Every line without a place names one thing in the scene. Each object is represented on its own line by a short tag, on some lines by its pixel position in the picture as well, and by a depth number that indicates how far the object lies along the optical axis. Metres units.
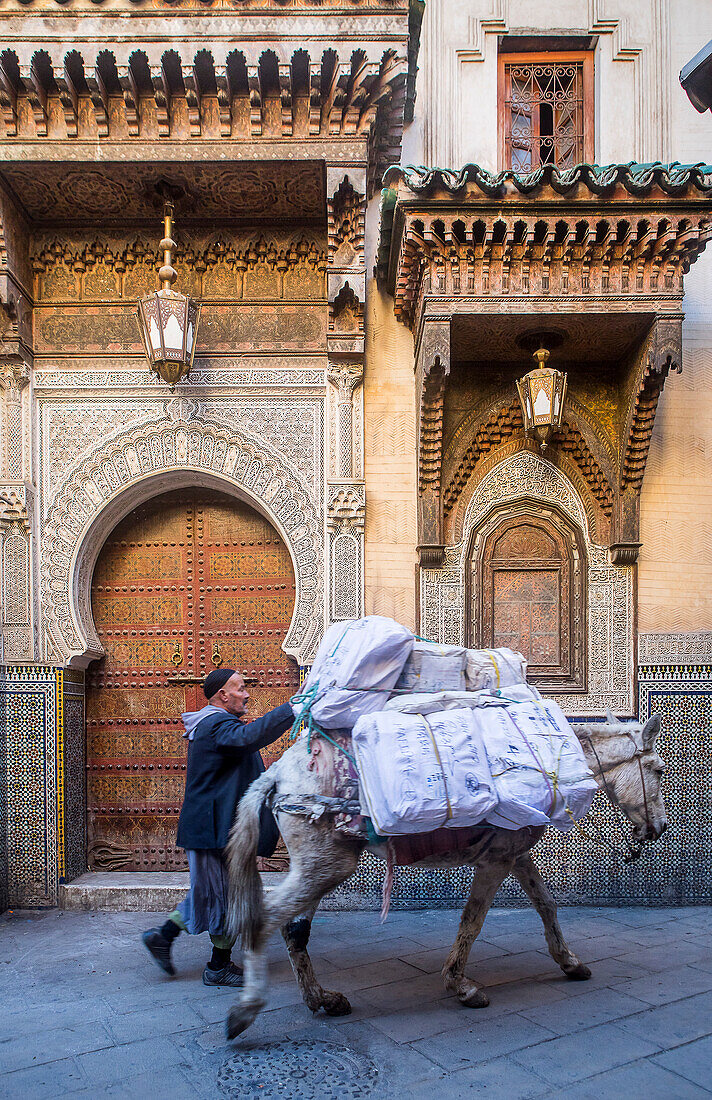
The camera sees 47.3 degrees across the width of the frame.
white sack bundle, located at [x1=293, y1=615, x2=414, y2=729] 3.38
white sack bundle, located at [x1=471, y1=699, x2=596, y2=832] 3.20
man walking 3.94
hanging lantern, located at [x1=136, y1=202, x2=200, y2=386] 5.19
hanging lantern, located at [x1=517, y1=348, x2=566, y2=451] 5.25
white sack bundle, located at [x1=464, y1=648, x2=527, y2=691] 3.66
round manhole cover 2.88
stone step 5.38
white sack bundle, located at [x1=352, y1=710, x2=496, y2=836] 3.08
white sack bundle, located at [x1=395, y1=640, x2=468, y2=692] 3.55
